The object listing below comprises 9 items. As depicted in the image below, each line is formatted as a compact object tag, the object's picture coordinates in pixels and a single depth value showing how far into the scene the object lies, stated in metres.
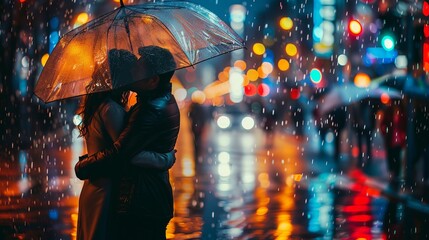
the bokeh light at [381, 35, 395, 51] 21.73
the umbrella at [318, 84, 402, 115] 26.03
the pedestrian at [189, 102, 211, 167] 26.73
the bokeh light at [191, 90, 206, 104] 29.95
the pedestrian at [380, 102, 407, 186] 19.78
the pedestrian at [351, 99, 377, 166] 25.38
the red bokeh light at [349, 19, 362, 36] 30.58
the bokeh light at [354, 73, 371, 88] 35.56
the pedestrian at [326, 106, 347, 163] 26.53
